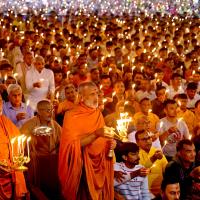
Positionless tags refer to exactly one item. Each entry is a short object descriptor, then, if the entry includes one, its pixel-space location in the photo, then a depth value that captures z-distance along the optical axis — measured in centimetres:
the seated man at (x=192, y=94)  1469
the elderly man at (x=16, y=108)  1103
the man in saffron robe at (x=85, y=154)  860
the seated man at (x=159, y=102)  1371
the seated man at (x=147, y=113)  1234
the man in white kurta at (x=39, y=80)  1446
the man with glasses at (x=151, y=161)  1004
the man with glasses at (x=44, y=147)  972
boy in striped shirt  916
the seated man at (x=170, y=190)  759
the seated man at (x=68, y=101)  1284
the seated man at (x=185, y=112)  1299
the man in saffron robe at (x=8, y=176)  853
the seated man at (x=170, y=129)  1163
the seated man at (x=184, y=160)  947
